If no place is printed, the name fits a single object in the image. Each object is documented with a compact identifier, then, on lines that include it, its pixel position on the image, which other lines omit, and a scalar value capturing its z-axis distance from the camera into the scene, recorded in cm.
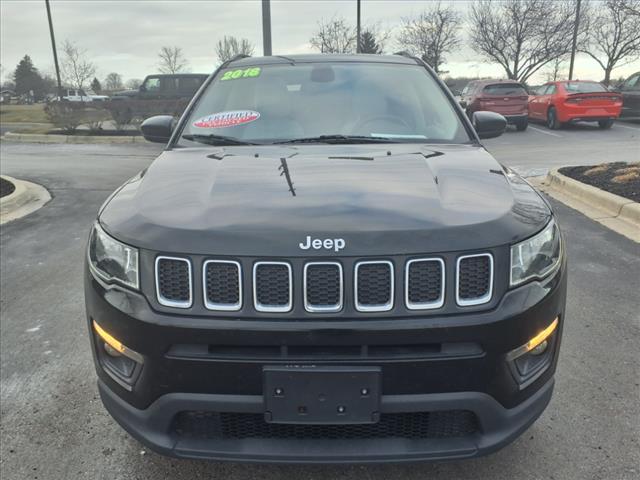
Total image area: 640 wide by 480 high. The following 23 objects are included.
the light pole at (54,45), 2673
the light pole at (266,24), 1162
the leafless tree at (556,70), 4037
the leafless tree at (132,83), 7974
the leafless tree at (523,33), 3412
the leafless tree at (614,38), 3559
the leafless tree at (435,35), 3862
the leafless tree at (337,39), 3875
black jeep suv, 179
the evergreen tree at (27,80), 6981
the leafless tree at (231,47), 5428
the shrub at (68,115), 1881
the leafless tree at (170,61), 6469
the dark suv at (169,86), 2312
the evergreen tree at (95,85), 8025
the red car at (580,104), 1636
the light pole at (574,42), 2878
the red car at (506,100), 1738
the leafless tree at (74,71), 5869
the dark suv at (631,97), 1725
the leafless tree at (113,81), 8706
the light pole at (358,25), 2370
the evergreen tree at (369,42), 3806
